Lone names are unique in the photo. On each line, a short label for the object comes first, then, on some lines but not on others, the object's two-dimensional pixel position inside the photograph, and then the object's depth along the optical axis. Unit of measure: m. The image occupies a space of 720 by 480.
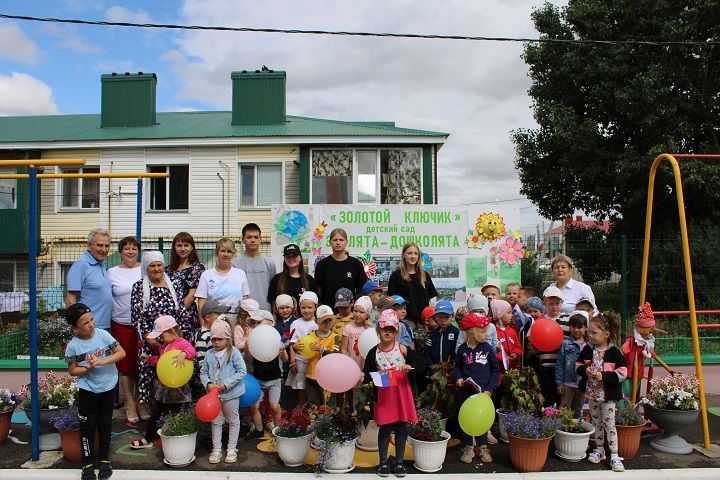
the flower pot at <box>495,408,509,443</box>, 4.79
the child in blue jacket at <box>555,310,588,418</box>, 4.86
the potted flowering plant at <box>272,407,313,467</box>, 4.52
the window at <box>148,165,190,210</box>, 15.08
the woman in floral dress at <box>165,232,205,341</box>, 5.22
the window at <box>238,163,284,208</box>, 14.90
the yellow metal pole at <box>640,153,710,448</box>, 4.89
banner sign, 7.91
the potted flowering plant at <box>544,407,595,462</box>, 4.56
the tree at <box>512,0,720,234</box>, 12.74
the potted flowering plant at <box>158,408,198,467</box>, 4.47
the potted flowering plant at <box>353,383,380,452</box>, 4.56
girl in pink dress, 4.20
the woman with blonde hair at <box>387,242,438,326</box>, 5.62
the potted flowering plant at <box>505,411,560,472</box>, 4.40
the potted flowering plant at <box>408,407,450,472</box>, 4.41
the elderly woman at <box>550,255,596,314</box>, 5.46
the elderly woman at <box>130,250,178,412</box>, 5.02
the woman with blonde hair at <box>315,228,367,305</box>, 5.78
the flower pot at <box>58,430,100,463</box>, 4.59
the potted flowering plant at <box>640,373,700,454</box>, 4.88
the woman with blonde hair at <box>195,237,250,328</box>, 5.12
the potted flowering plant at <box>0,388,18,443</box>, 5.09
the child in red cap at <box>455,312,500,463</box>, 4.55
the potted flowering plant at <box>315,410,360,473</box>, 4.39
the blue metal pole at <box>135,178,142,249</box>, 6.81
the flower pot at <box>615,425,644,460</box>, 4.71
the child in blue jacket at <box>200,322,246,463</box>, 4.54
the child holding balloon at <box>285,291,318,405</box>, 5.02
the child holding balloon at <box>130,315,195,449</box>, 4.58
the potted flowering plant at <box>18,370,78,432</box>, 4.91
